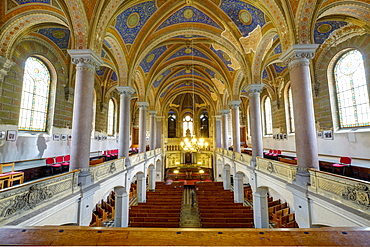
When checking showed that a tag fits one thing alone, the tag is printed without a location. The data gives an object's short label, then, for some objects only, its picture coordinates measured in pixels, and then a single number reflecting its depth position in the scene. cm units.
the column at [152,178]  1771
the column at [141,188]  1380
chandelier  1246
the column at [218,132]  2227
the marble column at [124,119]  1012
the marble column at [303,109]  563
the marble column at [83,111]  585
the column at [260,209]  916
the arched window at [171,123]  2997
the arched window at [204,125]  2959
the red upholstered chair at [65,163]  983
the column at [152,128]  1886
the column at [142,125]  1376
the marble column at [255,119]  1000
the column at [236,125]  1357
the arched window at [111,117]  1934
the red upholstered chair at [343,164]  814
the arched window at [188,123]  2955
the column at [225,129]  1873
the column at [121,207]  954
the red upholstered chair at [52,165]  936
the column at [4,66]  815
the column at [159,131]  2278
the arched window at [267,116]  1772
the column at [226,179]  1817
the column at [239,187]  1367
